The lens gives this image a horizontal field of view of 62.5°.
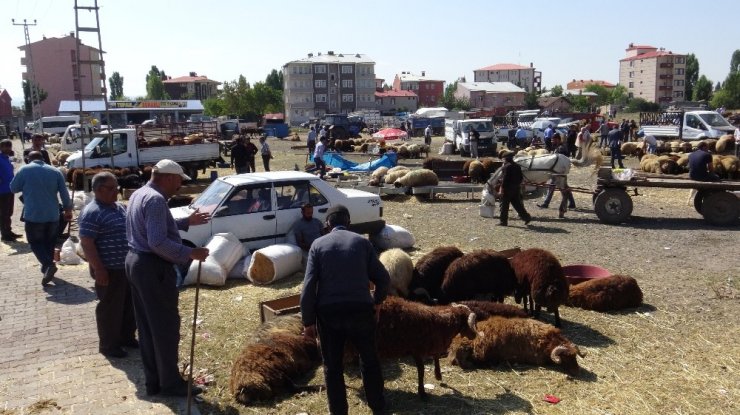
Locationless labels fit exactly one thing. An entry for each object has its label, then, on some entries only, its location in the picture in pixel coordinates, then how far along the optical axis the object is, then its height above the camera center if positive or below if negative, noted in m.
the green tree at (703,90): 107.75 +4.24
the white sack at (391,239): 10.82 -2.14
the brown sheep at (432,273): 7.77 -1.98
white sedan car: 9.57 -1.38
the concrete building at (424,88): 135.62 +6.56
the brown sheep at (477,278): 7.46 -1.97
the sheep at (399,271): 7.61 -1.91
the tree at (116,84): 146.15 +9.01
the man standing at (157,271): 4.98 -1.24
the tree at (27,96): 77.07 +3.43
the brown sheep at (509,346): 6.10 -2.29
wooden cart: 13.02 -1.80
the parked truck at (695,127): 29.56 -0.67
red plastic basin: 8.66 -2.24
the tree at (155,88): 128.88 +7.00
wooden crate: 6.81 -2.14
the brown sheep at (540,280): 7.06 -1.93
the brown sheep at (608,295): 7.75 -2.28
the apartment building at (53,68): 86.94 +7.72
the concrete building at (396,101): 118.31 +3.29
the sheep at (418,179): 17.62 -1.77
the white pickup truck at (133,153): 21.45 -1.15
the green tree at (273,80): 139.38 +8.88
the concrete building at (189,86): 143.12 +8.04
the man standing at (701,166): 13.32 -1.16
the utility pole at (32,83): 49.00 +3.28
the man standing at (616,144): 24.03 -1.15
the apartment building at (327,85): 105.94 +5.78
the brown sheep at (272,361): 5.41 -2.27
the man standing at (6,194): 11.29 -1.34
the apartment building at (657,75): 131.00 +8.45
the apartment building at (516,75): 158.50 +10.83
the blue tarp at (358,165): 22.91 -1.73
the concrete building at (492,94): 116.00 +4.18
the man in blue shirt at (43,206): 8.88 -1.21
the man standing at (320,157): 22.31 -1.40
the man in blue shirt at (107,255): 5.99 -1.31
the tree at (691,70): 134.00 +9.52
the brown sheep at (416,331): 5.46 -1.92
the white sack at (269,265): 8.91 -2.11
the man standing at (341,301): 4.60 -1.37
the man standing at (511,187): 13.20 -1.52
